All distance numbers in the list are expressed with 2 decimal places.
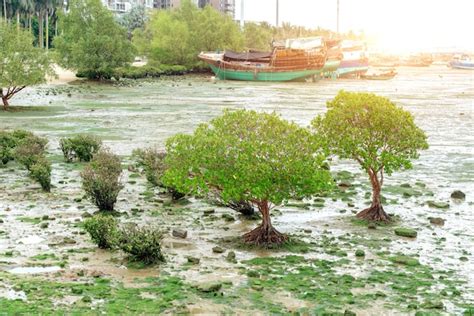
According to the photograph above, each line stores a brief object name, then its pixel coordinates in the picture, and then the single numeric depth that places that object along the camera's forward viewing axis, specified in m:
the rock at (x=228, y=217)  18.78
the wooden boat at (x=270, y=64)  90.06
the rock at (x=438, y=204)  20.81
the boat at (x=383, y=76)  98.27
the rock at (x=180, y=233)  16.94
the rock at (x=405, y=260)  15.21
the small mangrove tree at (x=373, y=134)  19.23
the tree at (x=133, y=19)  152.12
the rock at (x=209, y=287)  13.10
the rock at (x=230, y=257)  15.28
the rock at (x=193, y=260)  15.02
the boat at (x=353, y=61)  108.31
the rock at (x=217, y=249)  15.86
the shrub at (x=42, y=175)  21.62
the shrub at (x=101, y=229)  15.44
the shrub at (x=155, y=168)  21.02
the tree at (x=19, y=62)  45.25
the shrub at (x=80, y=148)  27.36
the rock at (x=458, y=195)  22.09
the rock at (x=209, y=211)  19.54
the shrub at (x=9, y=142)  26.03
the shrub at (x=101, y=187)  19.16
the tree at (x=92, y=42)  71.94
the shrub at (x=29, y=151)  24.38
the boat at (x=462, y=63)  138.38
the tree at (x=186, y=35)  98.50
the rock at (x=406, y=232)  17.59
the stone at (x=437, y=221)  18.83
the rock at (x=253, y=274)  14.12
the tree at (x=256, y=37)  129.50
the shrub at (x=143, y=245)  14.65
